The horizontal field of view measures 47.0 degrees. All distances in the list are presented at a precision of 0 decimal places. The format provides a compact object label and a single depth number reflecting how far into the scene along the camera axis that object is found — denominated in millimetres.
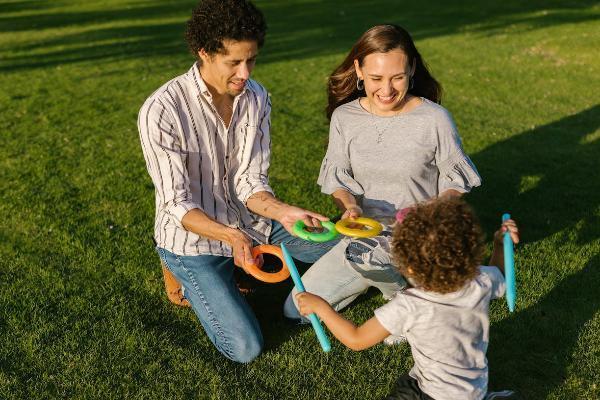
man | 3936
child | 2930
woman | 4215
